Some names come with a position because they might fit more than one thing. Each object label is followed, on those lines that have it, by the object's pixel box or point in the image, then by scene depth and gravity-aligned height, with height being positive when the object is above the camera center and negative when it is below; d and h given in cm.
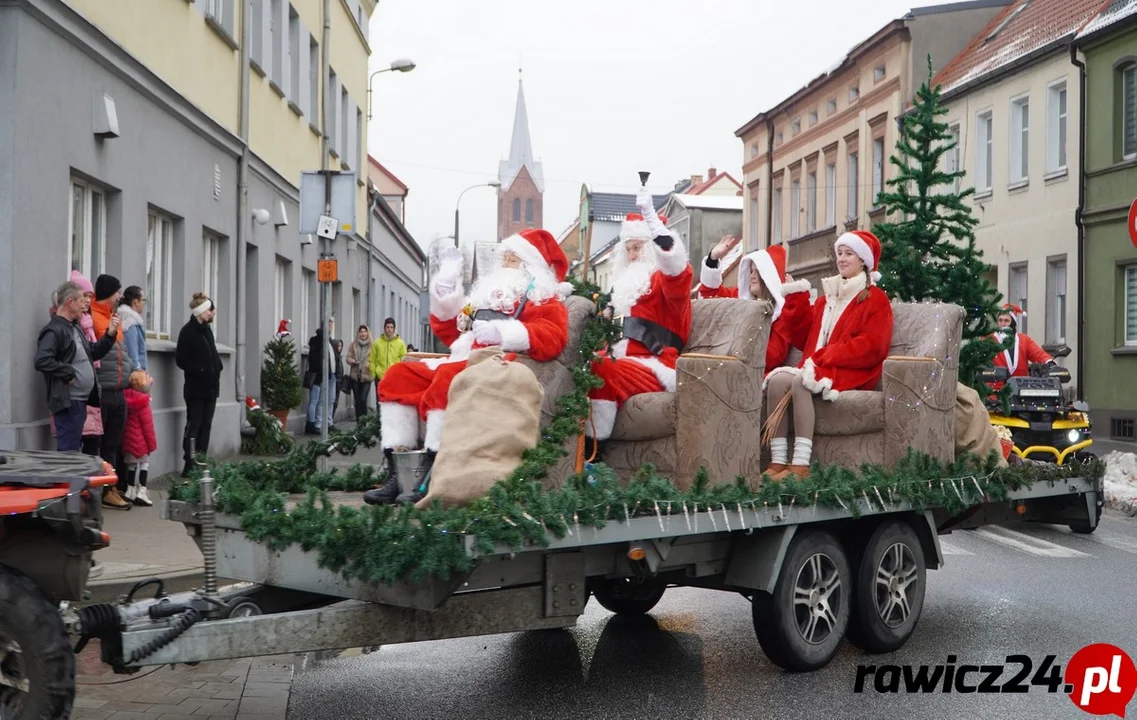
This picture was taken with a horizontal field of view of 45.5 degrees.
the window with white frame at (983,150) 3003 +445
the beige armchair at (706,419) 636 -34
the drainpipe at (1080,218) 2511 +249
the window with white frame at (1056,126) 2677 +446
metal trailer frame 456 -93
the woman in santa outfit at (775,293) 863 +35
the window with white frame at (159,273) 1471 +79
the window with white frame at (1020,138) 2836 +446
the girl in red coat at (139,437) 1156 -80
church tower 13350 +1572
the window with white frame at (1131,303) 2416 +86
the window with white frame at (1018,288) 2816 +132
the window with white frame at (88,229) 1229 +106
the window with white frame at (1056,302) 2656 +96
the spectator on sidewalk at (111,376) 1106 -27
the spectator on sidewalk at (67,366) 998 -17
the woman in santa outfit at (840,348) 723 +1
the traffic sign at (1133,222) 1380 +132
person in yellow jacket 2441 -8
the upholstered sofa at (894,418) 716 -37
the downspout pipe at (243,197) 1788 +196
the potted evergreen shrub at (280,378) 1995 -49
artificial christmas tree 1433 +112
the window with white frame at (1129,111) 2431 +434
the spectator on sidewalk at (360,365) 2544 -37
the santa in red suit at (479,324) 609 +11
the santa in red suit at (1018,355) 1446 -5
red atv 434 -76
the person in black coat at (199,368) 1334 -23
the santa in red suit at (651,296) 723 +29
